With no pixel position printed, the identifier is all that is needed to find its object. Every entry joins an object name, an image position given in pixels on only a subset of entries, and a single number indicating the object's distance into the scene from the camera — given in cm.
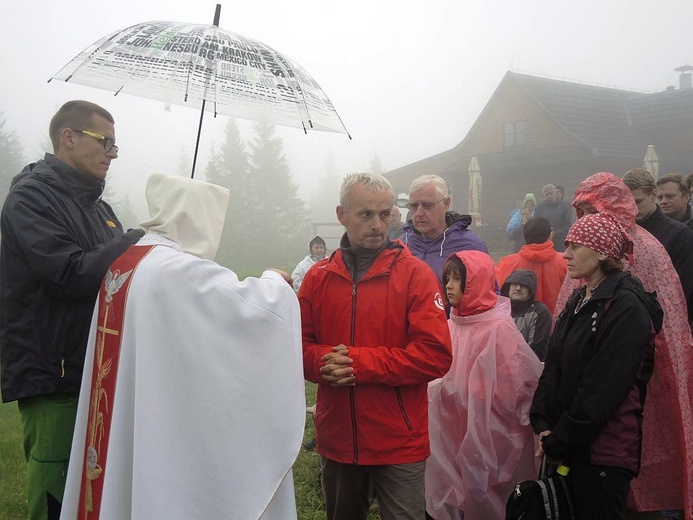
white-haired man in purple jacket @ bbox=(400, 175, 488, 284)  416
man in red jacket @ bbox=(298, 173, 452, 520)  276
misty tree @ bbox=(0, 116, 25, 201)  5300
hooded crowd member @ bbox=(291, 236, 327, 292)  997
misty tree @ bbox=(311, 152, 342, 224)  10578
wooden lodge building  2509
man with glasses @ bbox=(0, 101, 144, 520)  254
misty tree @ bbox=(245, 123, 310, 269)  4616
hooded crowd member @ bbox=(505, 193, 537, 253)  1080
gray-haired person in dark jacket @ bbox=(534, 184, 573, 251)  970
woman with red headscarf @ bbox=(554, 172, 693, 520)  327
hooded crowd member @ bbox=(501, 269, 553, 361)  453
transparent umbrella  313
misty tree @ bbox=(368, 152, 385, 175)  10332
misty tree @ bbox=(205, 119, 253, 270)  4616
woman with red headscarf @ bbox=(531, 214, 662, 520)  279
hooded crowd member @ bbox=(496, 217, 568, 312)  534
